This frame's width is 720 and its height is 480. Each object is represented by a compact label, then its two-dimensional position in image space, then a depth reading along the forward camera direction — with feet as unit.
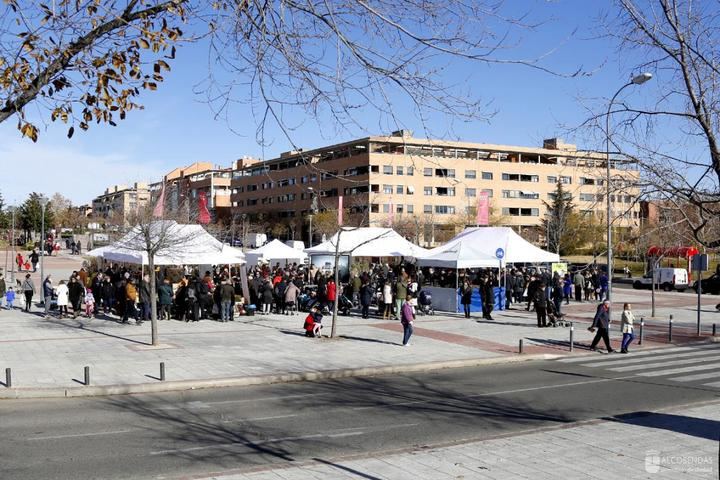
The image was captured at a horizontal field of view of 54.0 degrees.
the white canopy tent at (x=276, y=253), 120.20
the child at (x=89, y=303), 82.28
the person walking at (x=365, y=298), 91.61
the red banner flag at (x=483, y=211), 120.57
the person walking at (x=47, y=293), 83.82
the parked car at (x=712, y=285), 153.17
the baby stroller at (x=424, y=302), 95.55
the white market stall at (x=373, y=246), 107.55
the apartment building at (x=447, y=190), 246.47
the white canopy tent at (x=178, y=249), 79.41
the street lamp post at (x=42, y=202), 96.23
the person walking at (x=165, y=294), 80.33
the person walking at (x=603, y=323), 65.00
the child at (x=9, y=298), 92.99
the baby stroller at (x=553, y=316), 84.43
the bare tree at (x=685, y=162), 26.96
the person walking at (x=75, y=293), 82.66
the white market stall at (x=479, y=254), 98.99
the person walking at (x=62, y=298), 80.79
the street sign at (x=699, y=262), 75.77
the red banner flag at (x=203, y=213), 122.55
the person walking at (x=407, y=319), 64.80
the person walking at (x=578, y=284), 123.13
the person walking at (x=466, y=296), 92.73
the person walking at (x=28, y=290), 88.33
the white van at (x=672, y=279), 162.71
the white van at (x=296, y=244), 176.51
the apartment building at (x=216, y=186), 364.38
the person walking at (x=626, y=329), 64.69
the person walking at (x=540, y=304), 82.43
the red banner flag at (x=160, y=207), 91.63
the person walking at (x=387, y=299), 90.48
